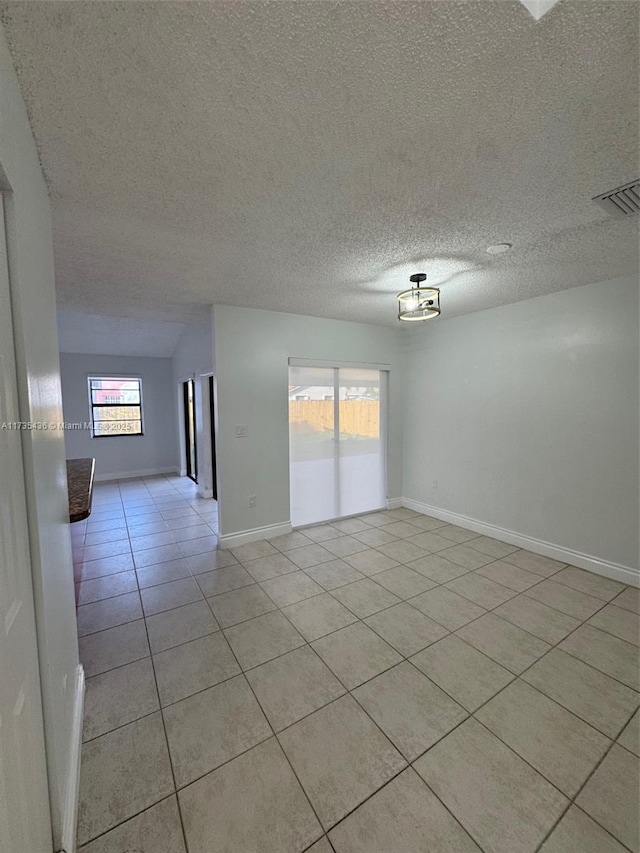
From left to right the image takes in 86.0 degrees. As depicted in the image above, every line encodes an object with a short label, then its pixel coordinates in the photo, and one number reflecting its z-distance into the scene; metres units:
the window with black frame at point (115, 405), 6.52
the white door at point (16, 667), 0.75
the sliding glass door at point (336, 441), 4.09
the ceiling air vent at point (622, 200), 1.63
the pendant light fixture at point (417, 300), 2.57
